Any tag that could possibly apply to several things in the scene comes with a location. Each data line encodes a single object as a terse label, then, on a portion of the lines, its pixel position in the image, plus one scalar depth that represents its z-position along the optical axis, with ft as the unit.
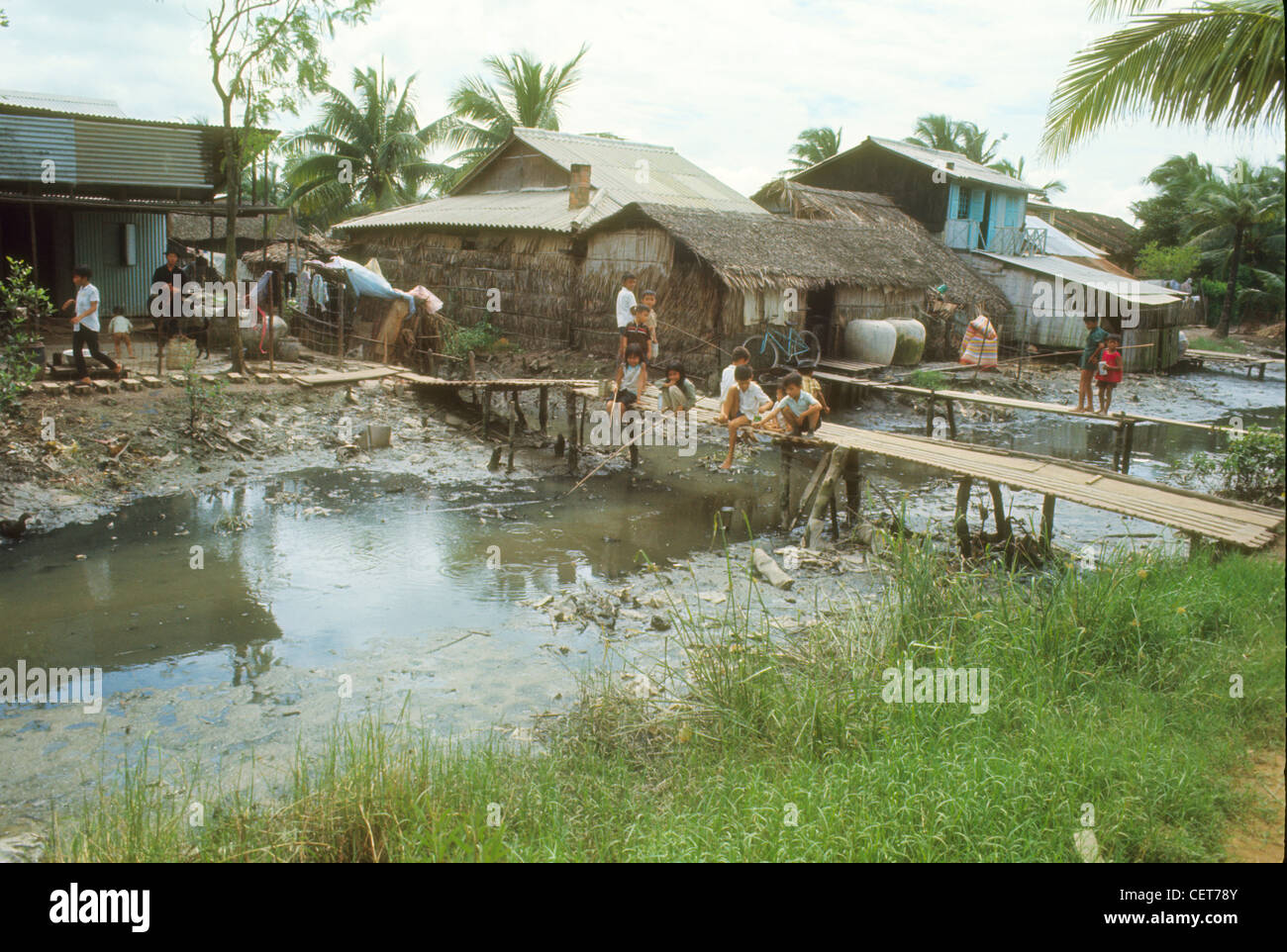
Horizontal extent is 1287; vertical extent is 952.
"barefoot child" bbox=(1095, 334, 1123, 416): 43.60
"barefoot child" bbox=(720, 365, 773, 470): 34.47
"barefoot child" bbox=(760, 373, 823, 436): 32.04
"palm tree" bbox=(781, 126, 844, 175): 115.24
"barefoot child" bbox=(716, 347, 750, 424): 35.49
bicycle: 58.08
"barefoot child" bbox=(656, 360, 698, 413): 36.47
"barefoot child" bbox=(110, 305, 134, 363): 42.42
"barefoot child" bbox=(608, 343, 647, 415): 37.01
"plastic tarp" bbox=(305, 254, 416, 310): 53.06
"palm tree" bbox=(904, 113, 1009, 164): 113.80
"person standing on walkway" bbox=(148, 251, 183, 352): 42.27
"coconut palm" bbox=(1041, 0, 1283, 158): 18.16
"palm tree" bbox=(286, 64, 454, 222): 93.91
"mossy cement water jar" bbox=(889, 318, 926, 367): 67.10
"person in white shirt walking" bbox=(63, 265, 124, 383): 35.91
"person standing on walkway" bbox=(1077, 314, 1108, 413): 44.32
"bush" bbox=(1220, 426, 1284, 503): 32.99
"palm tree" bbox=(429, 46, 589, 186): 96.84
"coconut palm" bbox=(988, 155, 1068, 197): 119.14
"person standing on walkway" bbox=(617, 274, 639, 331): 45.83
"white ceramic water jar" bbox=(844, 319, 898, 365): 65.36
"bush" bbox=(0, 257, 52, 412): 31.99
